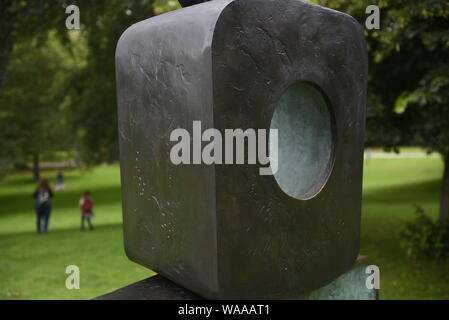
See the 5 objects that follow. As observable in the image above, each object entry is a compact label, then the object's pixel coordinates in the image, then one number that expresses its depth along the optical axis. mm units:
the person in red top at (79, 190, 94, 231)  11593
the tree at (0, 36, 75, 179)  14513
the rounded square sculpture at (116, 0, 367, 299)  2426
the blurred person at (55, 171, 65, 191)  23188
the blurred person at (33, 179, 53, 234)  11203
